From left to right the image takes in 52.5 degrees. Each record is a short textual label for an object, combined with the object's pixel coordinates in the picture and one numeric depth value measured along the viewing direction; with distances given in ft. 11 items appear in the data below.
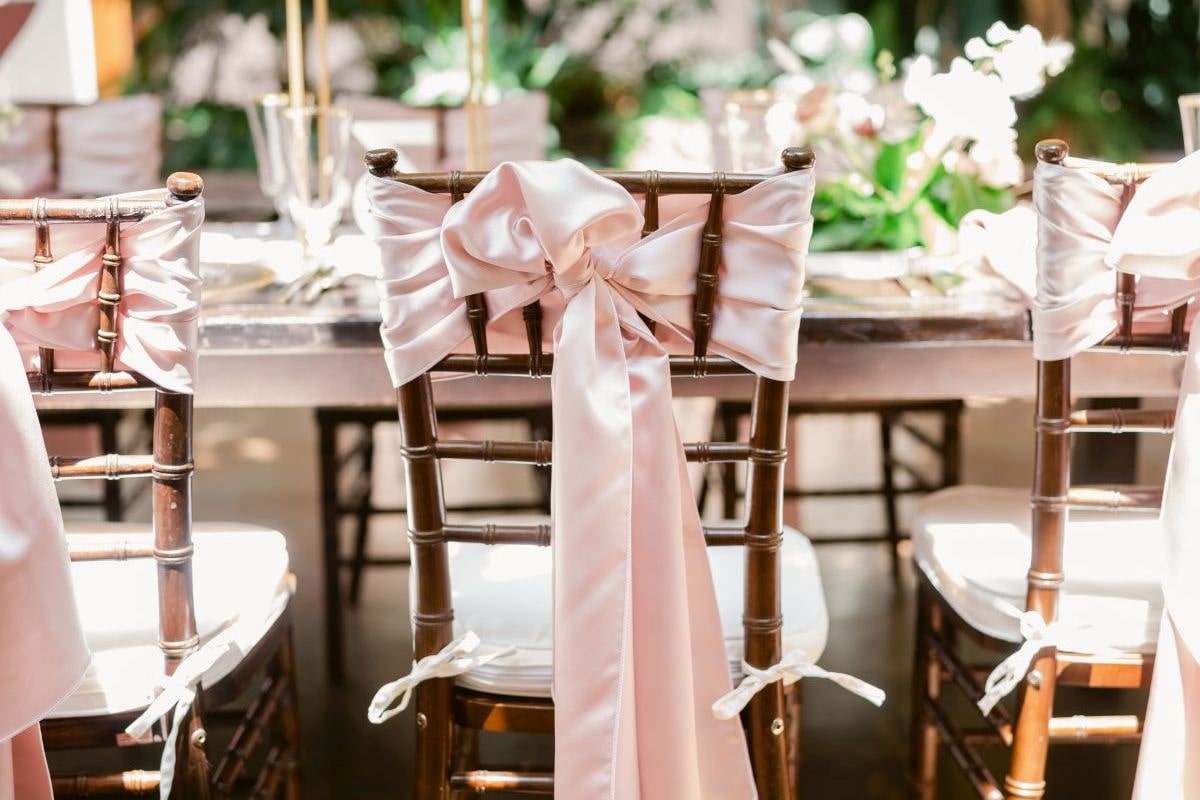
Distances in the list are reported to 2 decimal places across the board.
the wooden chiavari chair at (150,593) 3.42
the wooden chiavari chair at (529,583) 3.39
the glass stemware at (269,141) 5.27
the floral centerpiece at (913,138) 5.14
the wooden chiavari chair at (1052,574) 3.80
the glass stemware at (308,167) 5.23
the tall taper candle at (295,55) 5.21
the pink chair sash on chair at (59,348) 3.37
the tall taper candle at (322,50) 5.49
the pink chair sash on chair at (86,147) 8.77
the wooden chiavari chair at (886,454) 6.95
